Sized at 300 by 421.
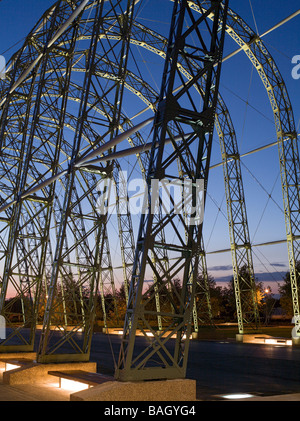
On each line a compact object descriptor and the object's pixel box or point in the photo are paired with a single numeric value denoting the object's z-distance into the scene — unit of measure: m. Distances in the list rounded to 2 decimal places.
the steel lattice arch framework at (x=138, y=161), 9.86
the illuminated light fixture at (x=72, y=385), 11.31
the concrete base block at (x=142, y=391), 8.66
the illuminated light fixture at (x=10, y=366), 15.15
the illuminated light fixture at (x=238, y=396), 10.70
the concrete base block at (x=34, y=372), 13.20
